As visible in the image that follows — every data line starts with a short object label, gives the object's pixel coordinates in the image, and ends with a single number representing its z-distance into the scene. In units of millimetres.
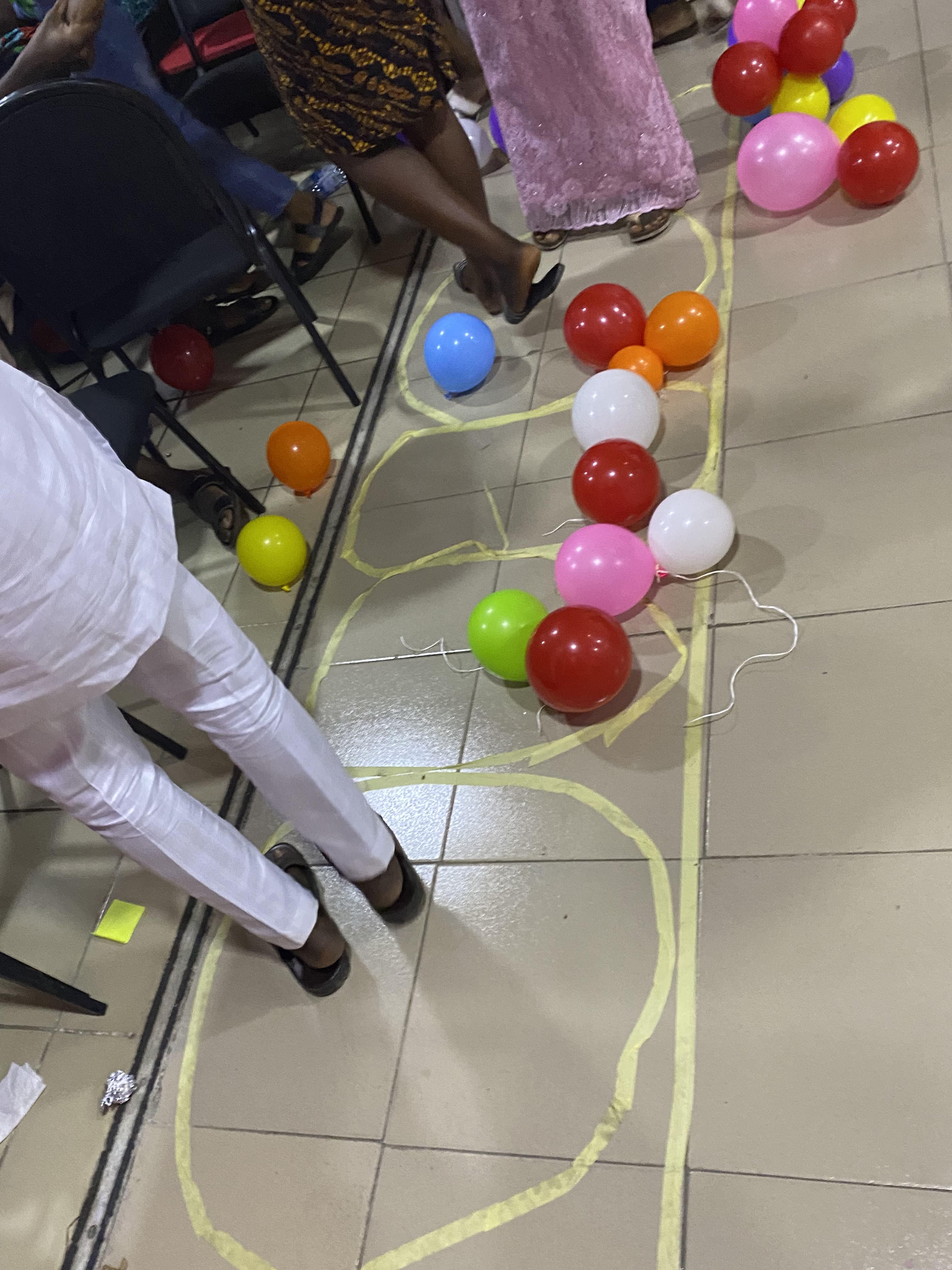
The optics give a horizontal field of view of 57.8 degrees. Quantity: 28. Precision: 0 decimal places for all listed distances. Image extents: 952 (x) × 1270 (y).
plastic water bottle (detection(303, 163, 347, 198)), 3537
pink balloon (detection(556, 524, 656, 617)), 1784
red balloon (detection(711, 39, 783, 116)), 2641
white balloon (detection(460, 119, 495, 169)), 3145
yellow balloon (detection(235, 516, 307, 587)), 2273
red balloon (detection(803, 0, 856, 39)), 2559
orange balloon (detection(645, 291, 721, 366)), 2195
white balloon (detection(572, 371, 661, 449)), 2035
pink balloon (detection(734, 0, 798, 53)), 2760
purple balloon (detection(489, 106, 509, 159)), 3363
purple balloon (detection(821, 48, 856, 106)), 2695
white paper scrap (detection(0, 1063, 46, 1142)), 1673
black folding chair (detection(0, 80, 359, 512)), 2023
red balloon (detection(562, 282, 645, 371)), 2256
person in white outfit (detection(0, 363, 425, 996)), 926
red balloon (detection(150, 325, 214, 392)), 2939
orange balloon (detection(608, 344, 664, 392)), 2240
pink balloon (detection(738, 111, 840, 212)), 2385
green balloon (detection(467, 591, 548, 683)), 1788
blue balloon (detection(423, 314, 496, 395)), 2451
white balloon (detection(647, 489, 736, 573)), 1781
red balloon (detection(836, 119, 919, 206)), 2262
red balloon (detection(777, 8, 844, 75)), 2518
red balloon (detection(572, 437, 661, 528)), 1897
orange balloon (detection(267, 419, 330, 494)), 2447
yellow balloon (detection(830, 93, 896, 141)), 2494
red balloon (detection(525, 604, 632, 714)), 1622
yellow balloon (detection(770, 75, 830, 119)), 2662
